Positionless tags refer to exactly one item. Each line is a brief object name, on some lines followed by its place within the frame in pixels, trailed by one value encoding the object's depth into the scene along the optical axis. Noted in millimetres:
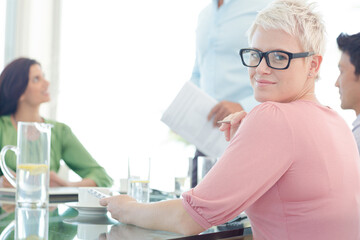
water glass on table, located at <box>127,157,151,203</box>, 1547
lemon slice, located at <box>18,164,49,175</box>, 1199
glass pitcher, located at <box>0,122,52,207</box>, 1204
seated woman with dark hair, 2895
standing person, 2500
